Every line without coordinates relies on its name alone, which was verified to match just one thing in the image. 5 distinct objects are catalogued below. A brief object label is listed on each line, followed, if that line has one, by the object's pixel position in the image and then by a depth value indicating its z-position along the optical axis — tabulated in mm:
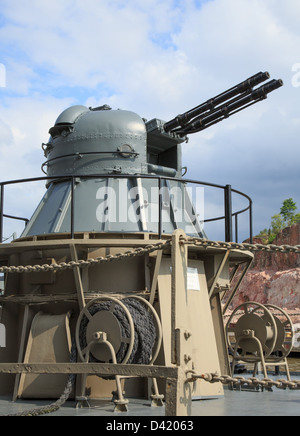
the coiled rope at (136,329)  7216
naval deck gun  7512
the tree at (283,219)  76062
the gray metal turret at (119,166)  8922
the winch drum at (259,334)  9438
